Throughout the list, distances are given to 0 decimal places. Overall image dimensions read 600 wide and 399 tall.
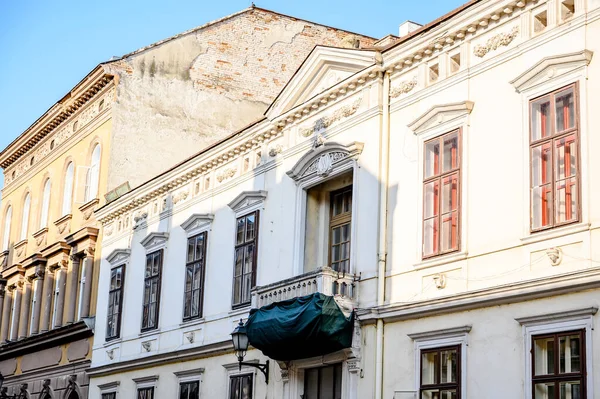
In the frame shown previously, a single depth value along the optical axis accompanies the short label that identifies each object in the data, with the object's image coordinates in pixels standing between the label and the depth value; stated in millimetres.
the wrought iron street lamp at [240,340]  18297
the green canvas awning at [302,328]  16484
